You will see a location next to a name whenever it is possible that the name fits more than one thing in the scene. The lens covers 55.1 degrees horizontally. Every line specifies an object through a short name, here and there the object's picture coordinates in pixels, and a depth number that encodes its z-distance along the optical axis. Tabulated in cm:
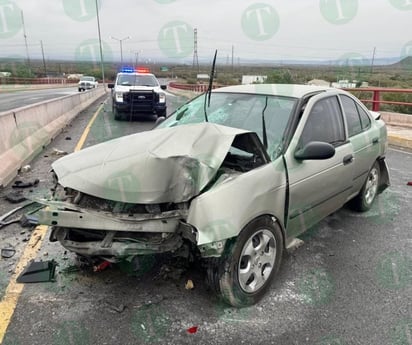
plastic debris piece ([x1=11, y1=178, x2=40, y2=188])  605
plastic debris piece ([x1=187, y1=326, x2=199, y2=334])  280
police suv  1543
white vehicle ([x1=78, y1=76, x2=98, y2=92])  4483
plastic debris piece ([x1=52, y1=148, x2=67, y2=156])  852
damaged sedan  283
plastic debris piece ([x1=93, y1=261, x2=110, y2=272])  354
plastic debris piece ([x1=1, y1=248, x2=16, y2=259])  380
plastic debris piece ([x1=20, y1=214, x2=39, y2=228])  445
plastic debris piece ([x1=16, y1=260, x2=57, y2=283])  339
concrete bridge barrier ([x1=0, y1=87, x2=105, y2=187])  661
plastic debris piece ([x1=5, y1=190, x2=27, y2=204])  532
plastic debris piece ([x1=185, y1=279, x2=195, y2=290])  332
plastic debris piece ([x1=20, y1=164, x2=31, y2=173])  701
